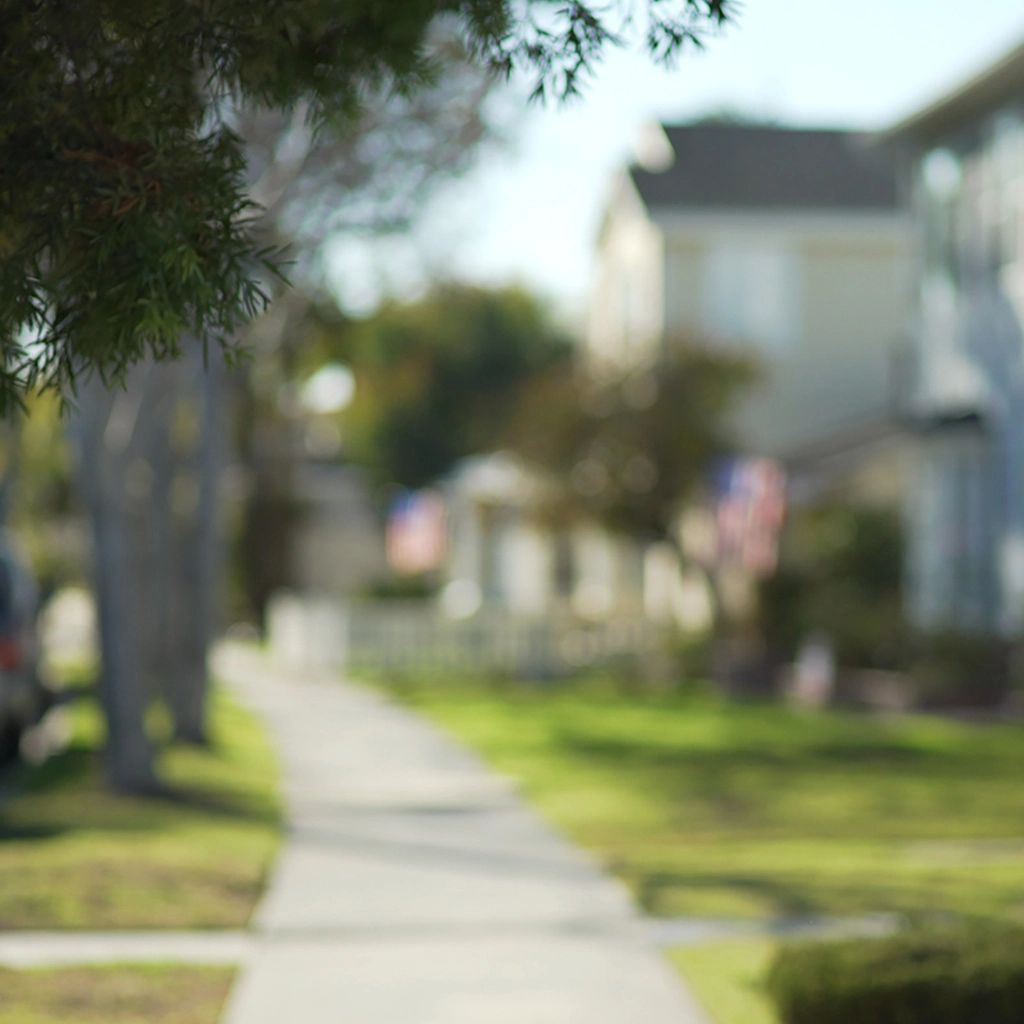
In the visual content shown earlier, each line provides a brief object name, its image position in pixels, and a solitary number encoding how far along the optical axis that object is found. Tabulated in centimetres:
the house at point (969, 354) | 1925
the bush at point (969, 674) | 1895
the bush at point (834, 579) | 2181
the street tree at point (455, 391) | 5003
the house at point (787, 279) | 2900
